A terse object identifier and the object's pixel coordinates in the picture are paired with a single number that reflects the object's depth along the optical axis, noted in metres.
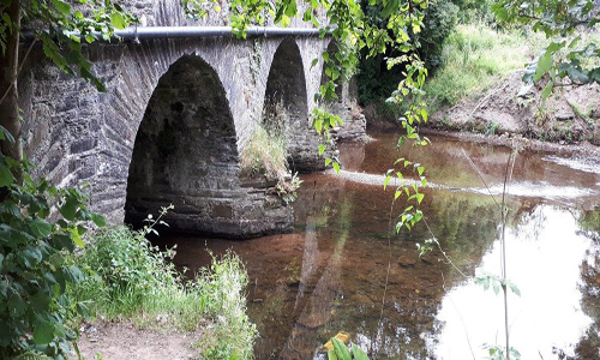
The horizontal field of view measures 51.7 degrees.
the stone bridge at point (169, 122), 4.96
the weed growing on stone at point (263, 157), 9.20
